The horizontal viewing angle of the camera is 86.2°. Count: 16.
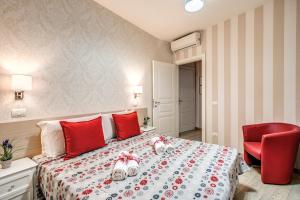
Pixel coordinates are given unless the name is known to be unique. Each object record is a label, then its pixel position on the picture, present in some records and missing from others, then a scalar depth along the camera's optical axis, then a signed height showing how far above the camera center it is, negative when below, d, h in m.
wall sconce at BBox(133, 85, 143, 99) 3.24 +0.21
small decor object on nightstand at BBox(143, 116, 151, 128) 3.41 -0.46
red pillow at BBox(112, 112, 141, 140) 2.46 -0.41
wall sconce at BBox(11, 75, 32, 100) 1.74 +0.19
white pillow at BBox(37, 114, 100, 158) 1.84 -0.45
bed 1.14 -0.65
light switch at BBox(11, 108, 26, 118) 1.84 -0.14
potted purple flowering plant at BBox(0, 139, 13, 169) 1.55 -0.55
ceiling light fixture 2.24 +1.36
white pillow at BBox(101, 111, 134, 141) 2.44 -0.42
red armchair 2.03 -0.74
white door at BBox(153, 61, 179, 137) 3.80 +0.03
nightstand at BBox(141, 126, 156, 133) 3.01 -0.58
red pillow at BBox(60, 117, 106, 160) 1.80 -0.44
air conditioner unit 3.56 +1.34
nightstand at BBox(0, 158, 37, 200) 1.44 -0.76
